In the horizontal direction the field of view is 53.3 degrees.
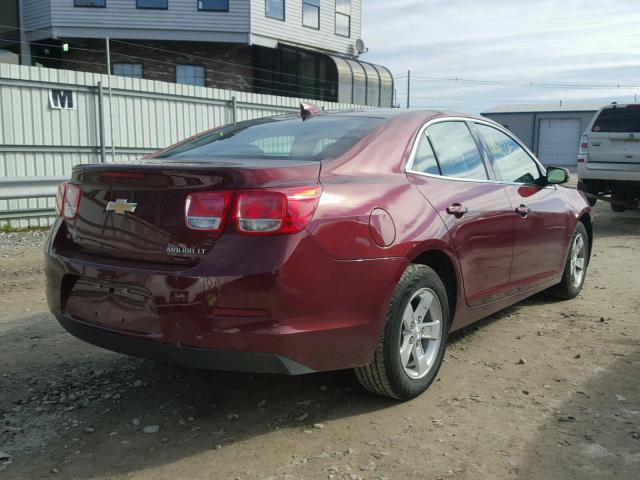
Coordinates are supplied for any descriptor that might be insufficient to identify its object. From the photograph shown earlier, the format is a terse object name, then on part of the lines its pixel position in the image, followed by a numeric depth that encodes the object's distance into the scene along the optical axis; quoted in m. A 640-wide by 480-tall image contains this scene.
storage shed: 35.31
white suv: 10.29
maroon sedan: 2.79
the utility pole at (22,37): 21.01
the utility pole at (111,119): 11.13
